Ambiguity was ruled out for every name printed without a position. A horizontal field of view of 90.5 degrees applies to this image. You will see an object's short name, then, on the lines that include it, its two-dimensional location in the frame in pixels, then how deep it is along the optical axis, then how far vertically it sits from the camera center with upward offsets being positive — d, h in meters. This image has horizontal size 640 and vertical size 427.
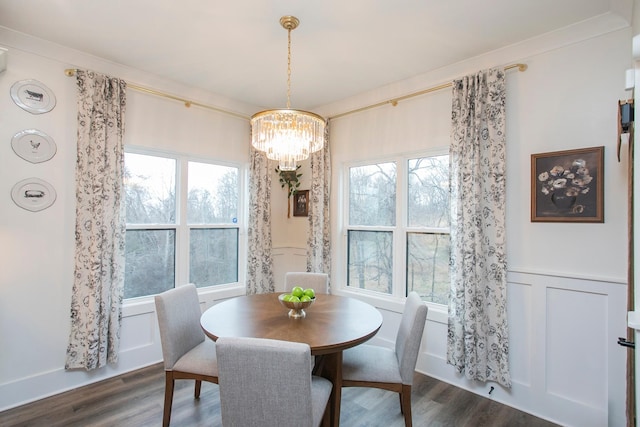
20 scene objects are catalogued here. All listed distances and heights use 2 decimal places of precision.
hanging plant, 4.15 +0.46
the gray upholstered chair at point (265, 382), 1.35 -0.73
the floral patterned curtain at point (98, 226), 2.58 -0.11
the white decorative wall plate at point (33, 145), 2.38 +0.52
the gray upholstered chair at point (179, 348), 2.02 -0.93
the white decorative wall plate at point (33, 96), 2.38 +0.90
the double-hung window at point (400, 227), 2.98 -0.13
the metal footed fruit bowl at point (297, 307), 2.04 -0.60
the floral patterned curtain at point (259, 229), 3.74 -0.18
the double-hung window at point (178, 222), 3.05 -0.09
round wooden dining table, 1.74 -0.67
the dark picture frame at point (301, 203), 4.08 +0.15
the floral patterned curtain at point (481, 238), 2.46 -0.18
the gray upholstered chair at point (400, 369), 1.92 -0.97
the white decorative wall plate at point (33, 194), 2.39 +0.14
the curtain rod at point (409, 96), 2.45 +1.15
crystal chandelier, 2.09 +0.56
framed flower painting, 2.12 +0.21
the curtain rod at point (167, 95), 2.58 +1.16
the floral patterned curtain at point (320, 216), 3.67 -0.02
